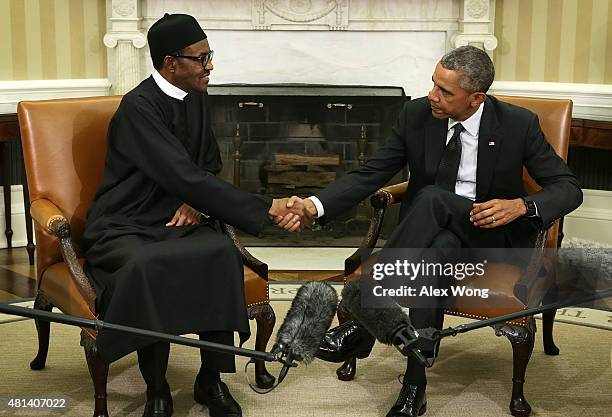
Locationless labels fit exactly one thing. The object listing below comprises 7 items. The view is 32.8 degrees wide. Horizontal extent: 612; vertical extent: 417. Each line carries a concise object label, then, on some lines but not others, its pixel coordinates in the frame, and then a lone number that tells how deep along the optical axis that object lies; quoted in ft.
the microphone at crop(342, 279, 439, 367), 9.82
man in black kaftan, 11.43
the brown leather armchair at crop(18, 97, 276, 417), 12.55
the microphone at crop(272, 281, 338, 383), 9.26
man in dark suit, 11.98
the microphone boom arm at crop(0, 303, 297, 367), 7.91
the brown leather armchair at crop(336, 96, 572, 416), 12.03
